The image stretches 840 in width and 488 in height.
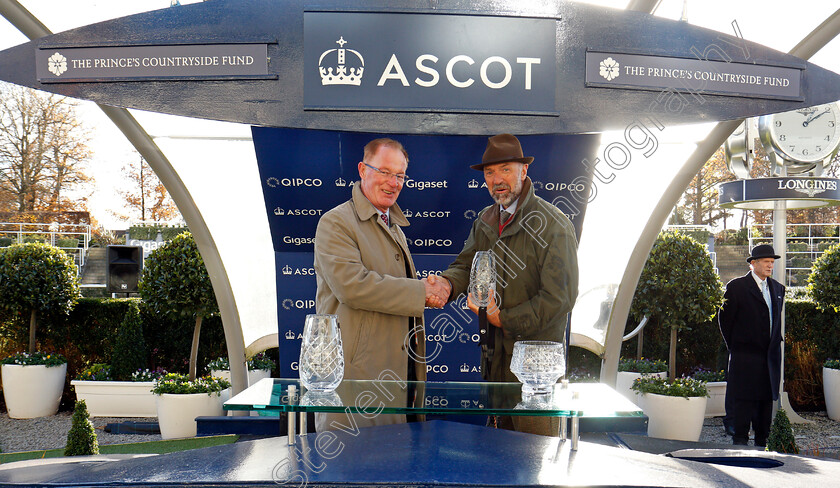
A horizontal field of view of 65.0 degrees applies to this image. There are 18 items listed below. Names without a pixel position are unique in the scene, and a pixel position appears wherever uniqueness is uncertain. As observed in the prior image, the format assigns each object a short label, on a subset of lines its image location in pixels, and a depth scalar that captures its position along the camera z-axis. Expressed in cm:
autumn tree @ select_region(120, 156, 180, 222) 2873
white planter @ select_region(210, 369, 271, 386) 778
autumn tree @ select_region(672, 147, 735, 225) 2653
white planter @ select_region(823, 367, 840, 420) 807
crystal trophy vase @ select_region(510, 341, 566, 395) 207
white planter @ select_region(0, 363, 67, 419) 798
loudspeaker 999
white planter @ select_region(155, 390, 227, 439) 680
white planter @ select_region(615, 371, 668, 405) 797
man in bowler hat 638
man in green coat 309
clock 758
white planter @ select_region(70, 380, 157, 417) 789
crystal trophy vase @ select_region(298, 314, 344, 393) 206
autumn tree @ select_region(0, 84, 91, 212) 2211
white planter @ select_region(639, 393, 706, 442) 686
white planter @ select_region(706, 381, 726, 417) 809
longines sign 695
